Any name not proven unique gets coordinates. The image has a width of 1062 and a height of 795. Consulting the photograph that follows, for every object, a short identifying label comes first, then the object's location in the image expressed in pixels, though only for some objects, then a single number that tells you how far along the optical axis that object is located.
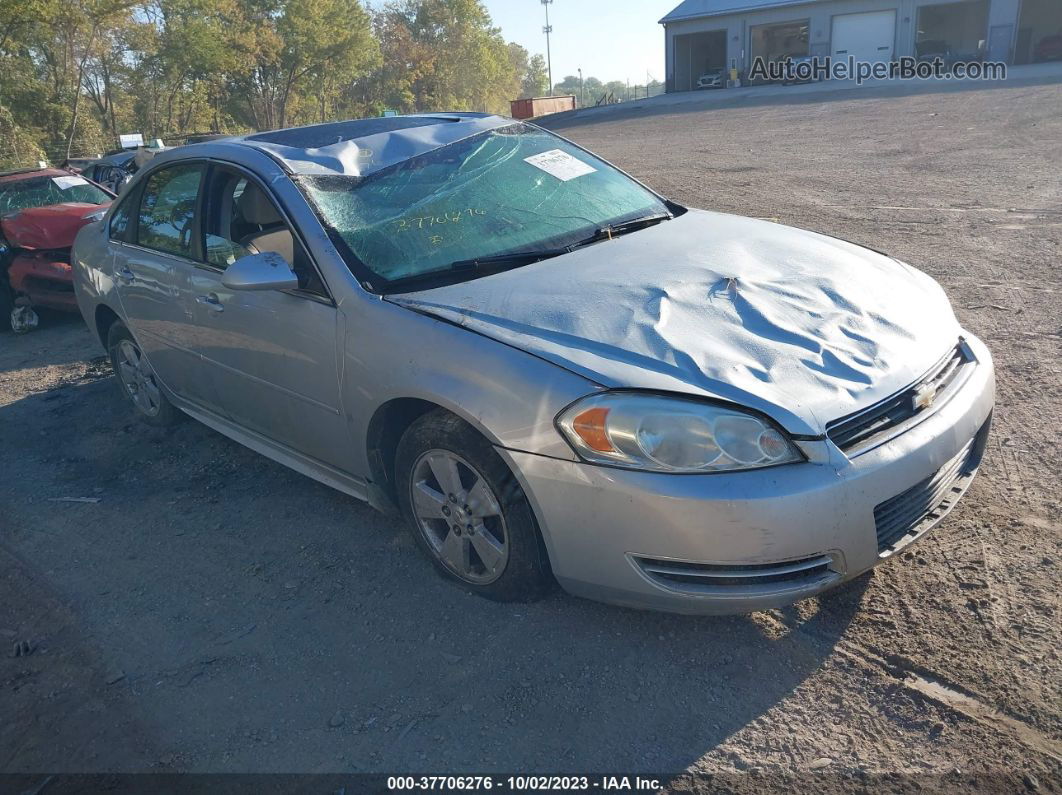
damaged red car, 8.07
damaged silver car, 2.50
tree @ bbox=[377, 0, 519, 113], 63.16
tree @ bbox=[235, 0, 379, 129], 43.06
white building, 37.72
